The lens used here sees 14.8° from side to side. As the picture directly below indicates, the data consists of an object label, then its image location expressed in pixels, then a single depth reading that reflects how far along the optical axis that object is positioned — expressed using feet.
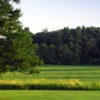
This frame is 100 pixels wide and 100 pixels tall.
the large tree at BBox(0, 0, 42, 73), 91.50
